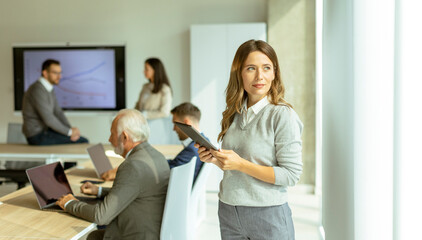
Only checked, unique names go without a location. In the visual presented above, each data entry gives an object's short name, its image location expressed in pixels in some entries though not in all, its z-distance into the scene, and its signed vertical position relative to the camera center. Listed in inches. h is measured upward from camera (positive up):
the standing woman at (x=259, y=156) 74.0 -8.7
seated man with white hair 100.9 -19.0
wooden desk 92.7 -24.4
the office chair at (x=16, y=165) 197.8 -28.1
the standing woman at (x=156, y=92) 249.3 +2.5
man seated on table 219.0 -8.6
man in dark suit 148.0 -9.4
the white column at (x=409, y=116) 71.7 -2.7
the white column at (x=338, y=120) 86.7 -4.4
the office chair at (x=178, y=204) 105.7 -23.3
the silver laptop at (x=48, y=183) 109.7 -18.9
